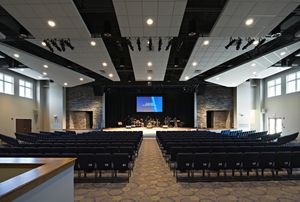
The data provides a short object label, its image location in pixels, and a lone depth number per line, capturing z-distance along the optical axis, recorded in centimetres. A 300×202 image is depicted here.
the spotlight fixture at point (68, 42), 854
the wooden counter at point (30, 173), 146
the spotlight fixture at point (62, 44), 854
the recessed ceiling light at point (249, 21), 682
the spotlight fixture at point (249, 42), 853
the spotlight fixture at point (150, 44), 840
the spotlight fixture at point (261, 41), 856
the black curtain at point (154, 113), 2558
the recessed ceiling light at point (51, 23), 677
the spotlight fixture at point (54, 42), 854
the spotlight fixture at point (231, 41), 851
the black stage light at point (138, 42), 846
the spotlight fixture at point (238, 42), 860
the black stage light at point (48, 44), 856
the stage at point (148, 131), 1788
